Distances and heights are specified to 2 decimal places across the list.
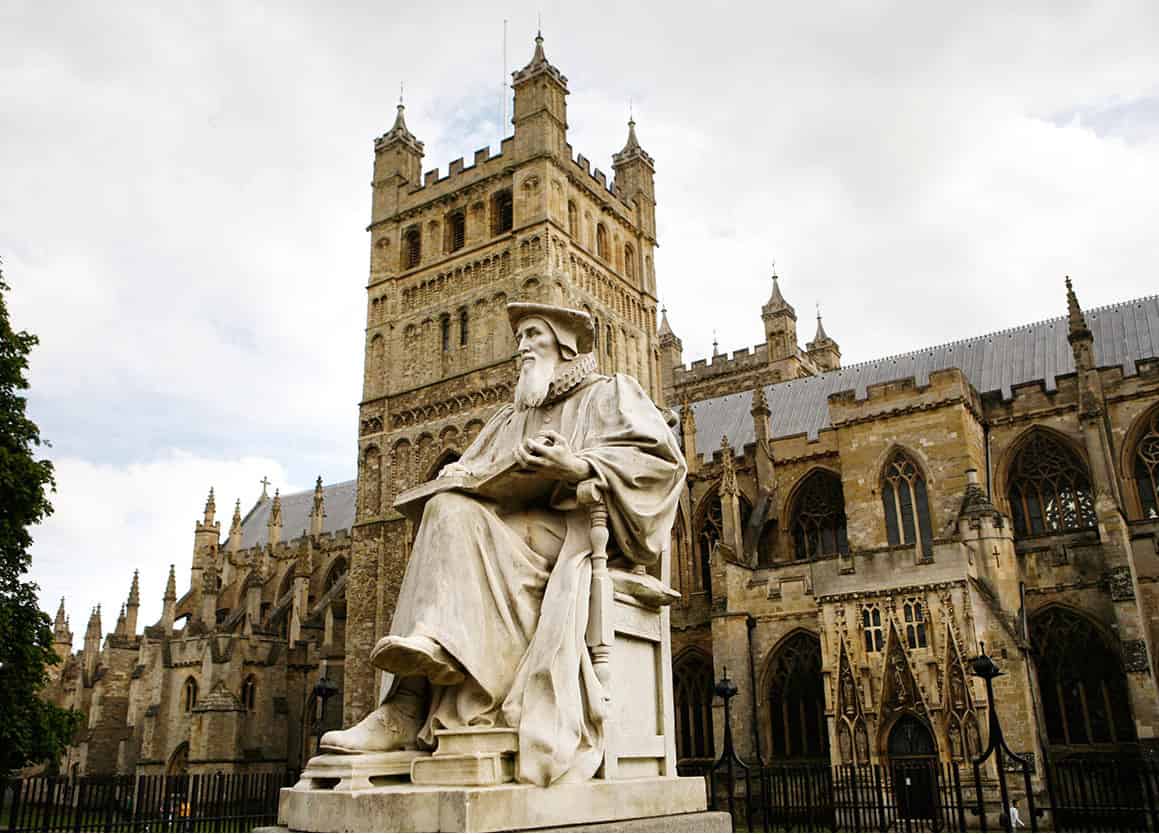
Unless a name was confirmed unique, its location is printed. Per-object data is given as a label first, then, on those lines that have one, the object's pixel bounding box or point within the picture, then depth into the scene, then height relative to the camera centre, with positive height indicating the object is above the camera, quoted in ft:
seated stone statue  11.97 +1.84
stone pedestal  10.36 -0.64
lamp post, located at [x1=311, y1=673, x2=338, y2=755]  52.54 +3.13
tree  47.62 +7.47
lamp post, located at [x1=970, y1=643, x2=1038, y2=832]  29.53 -0.08
